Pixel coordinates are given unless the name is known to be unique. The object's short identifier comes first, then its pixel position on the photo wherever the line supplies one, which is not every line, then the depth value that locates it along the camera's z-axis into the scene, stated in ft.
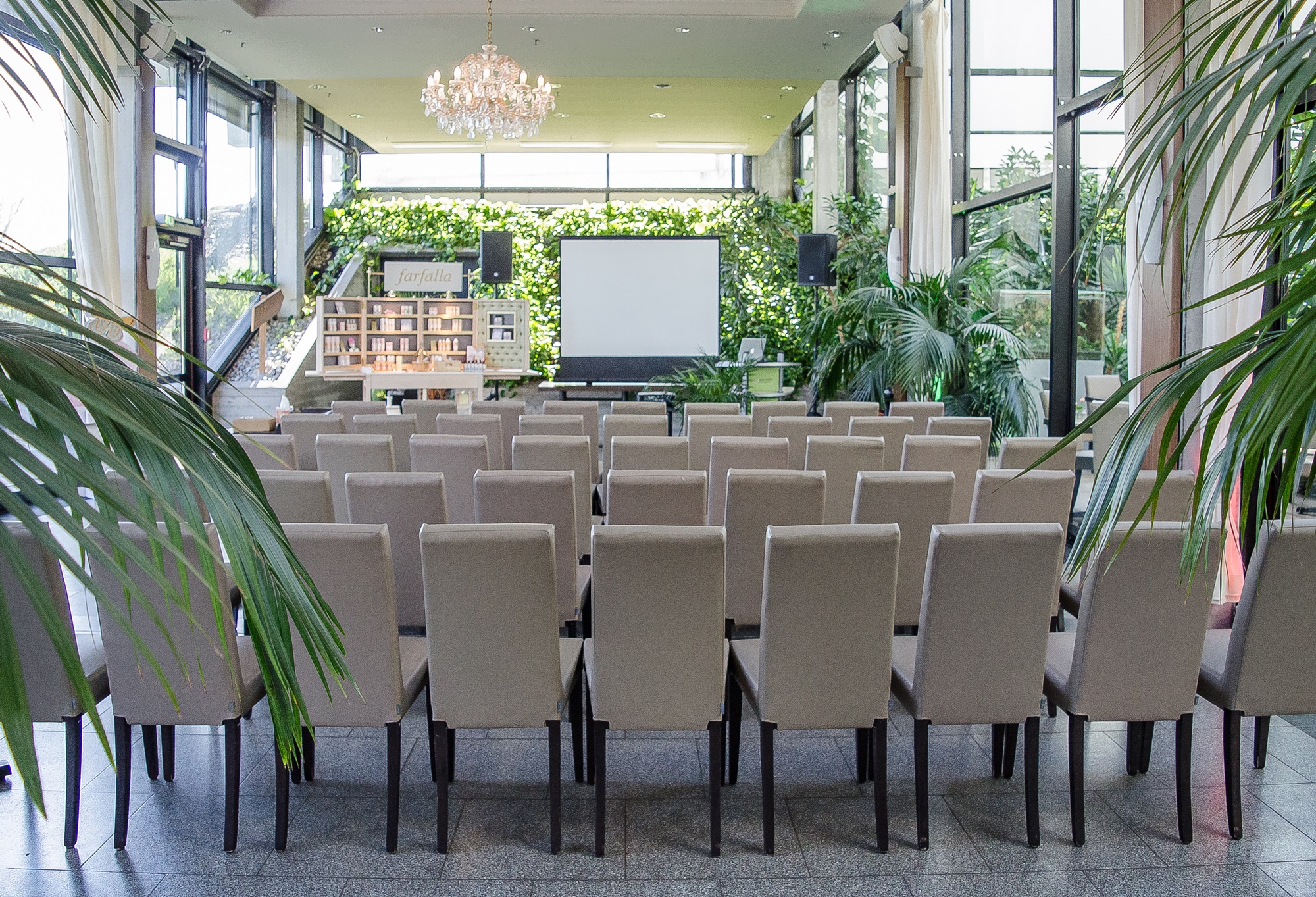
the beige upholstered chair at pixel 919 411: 20.33
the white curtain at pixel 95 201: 24.95
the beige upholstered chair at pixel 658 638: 8.29
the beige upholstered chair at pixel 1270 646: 8.36
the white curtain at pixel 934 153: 28.73
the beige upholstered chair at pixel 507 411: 20.81
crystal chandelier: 25.11
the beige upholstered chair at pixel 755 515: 11.48
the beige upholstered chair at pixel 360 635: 8.36
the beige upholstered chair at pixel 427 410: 21.22
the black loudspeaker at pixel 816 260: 36.68
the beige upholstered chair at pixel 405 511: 11.47
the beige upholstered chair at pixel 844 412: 20.25
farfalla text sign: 41.24
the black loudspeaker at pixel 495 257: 40.65
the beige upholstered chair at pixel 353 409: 20.97
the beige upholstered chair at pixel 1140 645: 8.45
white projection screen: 39.42
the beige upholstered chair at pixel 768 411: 20.21
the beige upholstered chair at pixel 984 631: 8.40
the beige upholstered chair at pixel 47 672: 7.83
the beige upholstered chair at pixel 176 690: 8.29
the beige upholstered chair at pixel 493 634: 8.27
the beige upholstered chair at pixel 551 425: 18.02
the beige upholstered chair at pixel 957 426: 17.84
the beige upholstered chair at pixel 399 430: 17.51
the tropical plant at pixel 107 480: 2.59
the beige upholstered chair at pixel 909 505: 11.54
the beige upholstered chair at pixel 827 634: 8.32
